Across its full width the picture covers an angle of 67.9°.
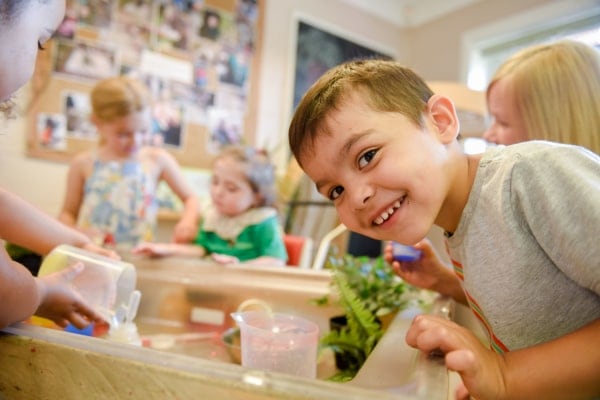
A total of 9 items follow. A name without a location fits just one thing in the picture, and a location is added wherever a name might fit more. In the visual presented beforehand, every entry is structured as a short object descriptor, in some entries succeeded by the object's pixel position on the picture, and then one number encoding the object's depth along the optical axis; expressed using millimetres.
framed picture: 3217
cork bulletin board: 2264
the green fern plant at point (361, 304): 741
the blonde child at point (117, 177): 1584
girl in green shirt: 1612
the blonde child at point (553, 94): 961
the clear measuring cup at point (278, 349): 598
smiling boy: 473
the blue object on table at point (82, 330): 725
